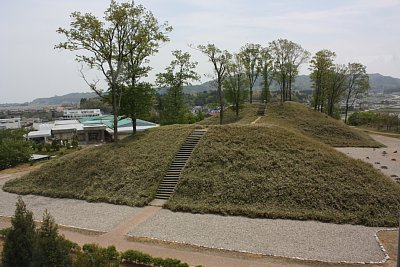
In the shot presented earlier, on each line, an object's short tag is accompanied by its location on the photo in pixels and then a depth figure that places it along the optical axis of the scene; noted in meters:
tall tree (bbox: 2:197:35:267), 9.41
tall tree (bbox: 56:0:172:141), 24.52
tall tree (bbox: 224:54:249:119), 42.19
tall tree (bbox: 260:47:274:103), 44.50
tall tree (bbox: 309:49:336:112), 46.03
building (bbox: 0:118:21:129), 92.57
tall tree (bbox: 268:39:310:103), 43.69
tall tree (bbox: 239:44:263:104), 43.62
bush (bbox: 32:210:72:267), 8.87
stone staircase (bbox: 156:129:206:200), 19.20
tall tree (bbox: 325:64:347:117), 50.19
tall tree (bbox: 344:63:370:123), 51.59
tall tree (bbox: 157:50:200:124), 35.75
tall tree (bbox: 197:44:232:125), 34.06
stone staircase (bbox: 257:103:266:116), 41.31
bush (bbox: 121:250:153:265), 11.40
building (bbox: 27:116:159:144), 52.20
